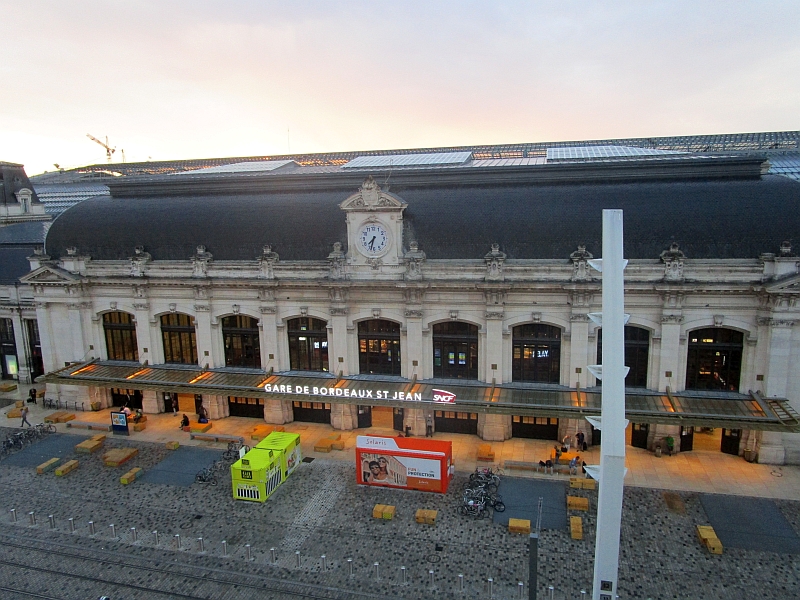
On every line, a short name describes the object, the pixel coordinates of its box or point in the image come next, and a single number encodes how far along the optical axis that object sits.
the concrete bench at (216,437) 42.47
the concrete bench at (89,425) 45.75
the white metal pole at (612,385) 16.34
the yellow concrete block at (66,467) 37.94
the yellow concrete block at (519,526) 29.69
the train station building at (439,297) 37.16
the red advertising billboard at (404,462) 34.28
